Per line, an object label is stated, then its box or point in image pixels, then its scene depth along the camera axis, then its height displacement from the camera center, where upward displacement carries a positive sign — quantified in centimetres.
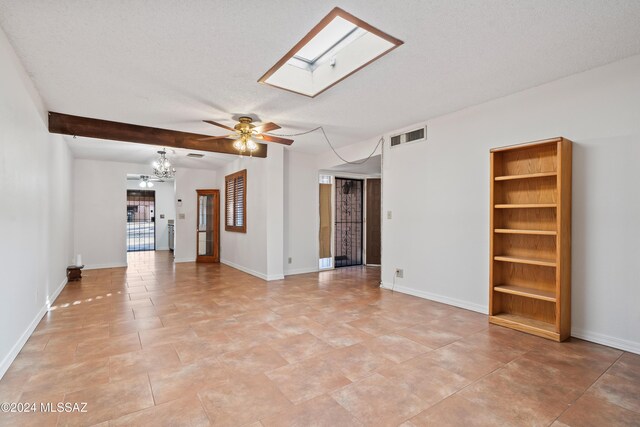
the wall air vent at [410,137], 455 +113
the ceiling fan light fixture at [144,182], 1026 +93
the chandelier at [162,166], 639 +93
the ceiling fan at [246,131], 415 +107
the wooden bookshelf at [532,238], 299 -29
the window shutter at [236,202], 689 +21
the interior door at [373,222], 762 -29
